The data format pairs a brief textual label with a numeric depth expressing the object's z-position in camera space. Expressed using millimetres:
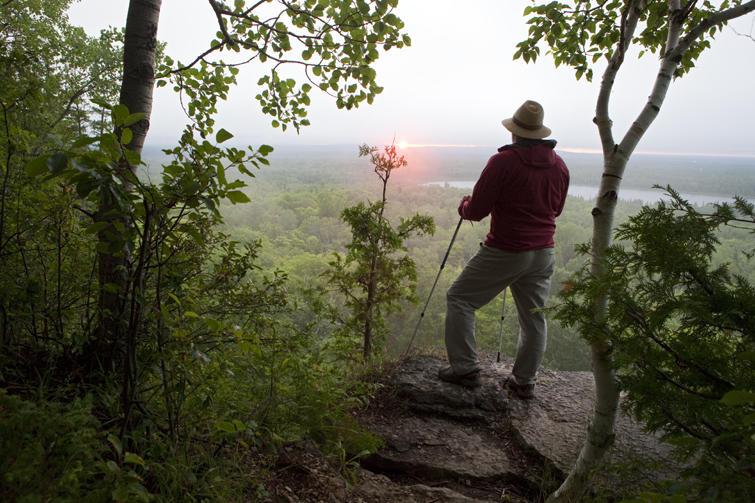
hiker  3344
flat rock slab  3012
